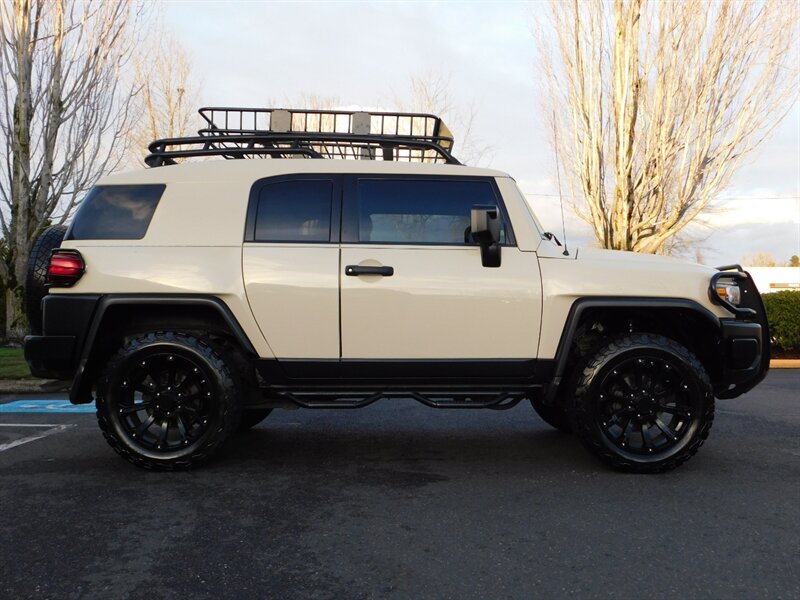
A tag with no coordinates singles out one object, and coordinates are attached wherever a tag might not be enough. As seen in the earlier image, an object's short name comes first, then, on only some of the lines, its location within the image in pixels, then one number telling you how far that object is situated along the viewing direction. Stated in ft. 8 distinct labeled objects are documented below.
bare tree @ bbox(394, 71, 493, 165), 63.87
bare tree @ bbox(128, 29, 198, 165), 72.59
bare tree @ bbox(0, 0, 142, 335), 42.78
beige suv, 13.73
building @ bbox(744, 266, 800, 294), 165.99
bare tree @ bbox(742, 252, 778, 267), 305.26
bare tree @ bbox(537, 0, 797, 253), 44.55
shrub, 41.75
